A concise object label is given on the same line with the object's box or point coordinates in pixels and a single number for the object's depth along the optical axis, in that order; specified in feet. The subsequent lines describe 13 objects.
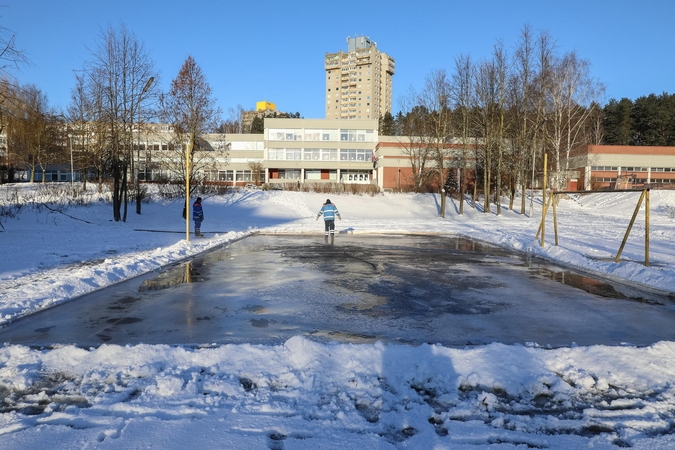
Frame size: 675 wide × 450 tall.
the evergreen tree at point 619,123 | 253.85
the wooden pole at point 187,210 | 58.47
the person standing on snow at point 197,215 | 69.77
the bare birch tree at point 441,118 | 132.16
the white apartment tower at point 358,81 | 537.24
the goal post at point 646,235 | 40.06
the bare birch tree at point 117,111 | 80.18
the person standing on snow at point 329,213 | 67.15
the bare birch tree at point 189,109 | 120.98
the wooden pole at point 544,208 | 56.24
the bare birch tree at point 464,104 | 126.72
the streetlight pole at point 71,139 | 162.50
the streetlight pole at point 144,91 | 80.89
